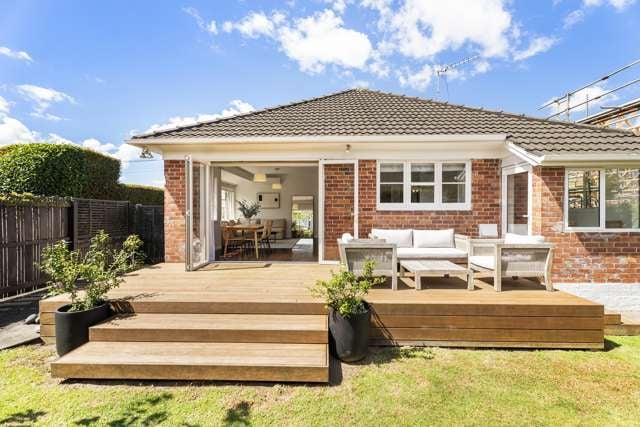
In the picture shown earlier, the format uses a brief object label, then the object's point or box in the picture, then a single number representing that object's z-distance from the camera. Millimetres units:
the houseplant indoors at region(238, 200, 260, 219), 10047
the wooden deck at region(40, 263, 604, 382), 3010
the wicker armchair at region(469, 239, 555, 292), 4426
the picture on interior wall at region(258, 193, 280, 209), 14898
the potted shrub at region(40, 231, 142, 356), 3391
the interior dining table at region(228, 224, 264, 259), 7743
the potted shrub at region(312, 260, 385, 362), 3309
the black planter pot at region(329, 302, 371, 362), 3303
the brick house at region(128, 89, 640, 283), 5547
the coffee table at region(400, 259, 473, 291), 4359
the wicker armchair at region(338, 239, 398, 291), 4473
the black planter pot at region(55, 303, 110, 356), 3383
